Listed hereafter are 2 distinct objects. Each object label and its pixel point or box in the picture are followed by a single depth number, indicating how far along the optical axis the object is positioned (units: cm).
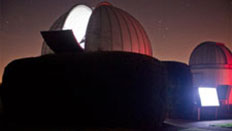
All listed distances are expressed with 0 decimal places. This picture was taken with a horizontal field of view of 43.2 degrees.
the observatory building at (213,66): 1467
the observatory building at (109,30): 1294
